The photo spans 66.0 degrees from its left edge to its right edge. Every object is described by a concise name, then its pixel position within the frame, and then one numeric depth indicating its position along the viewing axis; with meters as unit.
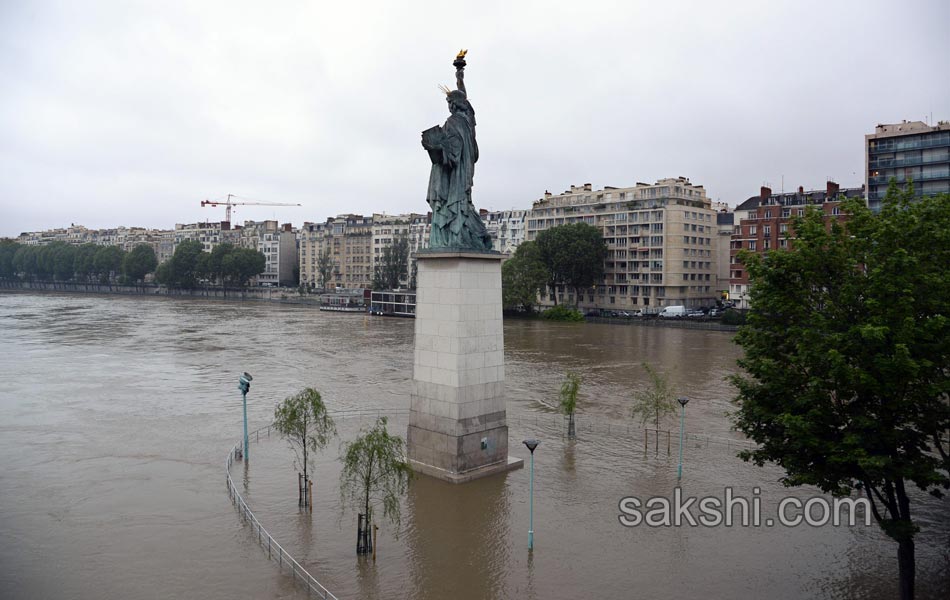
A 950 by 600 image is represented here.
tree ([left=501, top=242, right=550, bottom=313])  105.56
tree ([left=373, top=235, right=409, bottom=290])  144.88
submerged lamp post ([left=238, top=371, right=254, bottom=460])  29.02
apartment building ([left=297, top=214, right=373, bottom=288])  171.88
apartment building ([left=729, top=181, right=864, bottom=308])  94.56
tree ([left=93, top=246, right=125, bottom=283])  196.75
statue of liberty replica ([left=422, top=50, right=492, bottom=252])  26.98
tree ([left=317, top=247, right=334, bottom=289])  166.25
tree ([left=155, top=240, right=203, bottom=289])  176.12
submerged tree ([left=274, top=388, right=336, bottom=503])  25.09
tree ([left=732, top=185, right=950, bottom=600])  15.91
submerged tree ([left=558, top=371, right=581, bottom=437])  34.38
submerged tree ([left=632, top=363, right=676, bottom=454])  34.12
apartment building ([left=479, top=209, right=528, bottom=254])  141.12
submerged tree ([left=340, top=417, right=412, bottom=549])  20.50
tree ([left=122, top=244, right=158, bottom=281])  187.25
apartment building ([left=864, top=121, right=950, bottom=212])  76.50
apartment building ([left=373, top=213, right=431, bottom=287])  159.62
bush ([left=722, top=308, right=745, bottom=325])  89.56
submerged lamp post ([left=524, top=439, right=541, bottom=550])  20.77
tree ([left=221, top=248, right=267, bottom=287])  167.00
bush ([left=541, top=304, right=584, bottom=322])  103.62
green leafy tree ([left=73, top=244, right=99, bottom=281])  199.00
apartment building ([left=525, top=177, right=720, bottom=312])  109.75
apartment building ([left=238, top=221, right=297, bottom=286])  193.12
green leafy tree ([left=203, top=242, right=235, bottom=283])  169.38
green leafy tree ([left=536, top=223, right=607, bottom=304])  108.56
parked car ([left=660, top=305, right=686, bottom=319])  101.99
